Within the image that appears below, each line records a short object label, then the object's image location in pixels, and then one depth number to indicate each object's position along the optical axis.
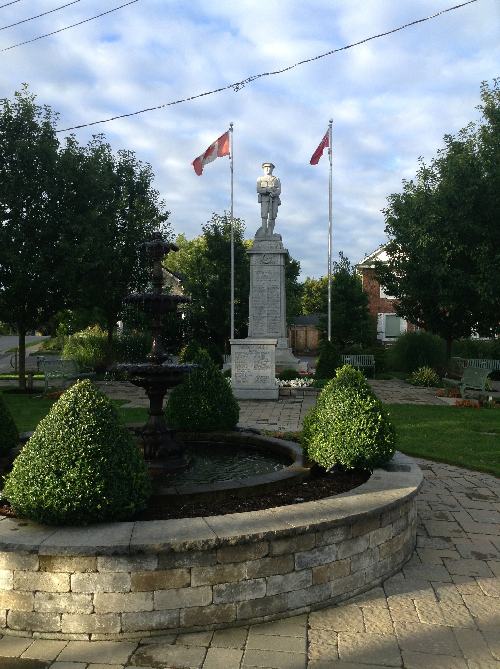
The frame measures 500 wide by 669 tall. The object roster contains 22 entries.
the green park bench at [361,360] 22.00
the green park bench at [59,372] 16.06
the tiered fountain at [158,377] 6.03
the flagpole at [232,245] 23.50
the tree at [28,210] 15.17
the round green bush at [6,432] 6.38
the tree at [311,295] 55.06
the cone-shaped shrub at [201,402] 7.77
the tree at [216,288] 28.25
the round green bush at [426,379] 19.23
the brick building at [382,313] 37.91
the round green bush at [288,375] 19.02
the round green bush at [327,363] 19.45
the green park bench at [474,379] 15.55
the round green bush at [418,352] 22.81
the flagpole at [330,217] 23.77
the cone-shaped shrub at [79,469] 3.83
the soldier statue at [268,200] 22.34
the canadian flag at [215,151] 20.81
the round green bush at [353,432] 5.50
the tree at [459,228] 16.09
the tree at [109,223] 16.23
